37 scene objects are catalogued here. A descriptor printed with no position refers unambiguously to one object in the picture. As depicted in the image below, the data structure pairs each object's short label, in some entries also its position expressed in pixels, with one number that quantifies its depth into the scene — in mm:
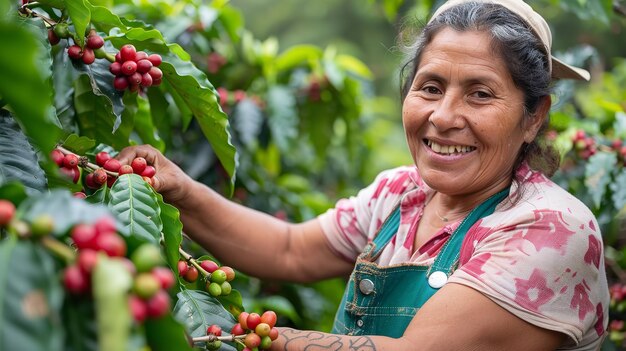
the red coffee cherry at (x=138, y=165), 1731
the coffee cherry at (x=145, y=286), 831
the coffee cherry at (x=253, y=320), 1489
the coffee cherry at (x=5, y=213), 914
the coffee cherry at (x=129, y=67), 1624
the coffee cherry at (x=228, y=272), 1609
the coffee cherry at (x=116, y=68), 1647
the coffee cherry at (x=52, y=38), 1586
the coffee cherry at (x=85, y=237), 876
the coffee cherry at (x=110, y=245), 874
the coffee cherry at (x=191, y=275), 1601
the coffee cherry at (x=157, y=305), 849
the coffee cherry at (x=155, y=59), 1659
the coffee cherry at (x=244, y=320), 1507
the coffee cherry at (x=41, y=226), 883
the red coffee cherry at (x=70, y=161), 1506
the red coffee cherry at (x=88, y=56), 1613
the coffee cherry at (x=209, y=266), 1614
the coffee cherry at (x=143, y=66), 1634
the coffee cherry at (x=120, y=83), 1655
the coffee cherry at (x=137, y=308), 833
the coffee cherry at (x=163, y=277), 879
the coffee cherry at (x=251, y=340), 1459
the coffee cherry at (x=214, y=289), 1569
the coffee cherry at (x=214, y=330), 1442
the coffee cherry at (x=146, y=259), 865
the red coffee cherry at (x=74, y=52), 1607
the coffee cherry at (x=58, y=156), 1485
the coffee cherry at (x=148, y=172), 1740
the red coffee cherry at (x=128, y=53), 1640
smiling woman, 1652
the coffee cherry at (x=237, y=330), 1503
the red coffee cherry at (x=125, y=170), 1615
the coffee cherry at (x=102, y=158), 1670
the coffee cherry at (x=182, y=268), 1594
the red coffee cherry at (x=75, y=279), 856
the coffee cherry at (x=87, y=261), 849
